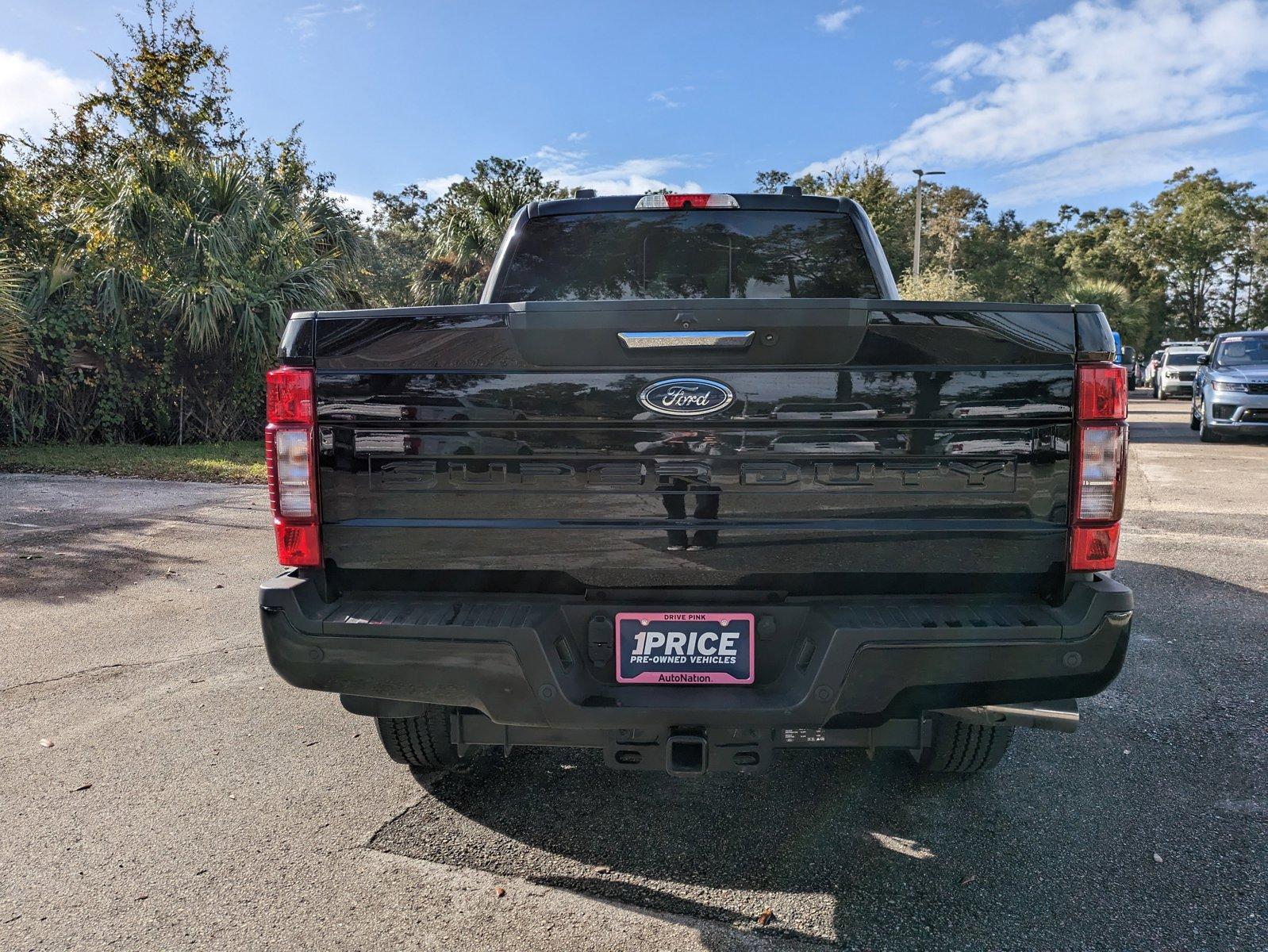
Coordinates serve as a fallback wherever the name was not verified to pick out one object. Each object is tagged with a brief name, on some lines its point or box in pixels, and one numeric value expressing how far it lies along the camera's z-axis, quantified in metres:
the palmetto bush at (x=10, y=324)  11.06
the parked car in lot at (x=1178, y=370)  28.14
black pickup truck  2.31
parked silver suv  14.49
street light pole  30.18
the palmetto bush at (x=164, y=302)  12.44
